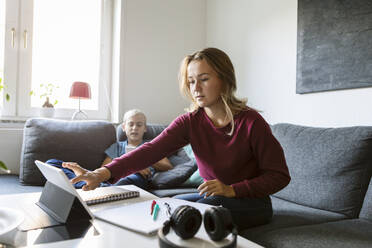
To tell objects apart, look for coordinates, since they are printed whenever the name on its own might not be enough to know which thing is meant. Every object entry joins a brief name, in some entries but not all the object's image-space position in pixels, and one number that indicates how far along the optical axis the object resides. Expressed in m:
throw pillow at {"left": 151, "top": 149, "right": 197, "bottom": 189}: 2.00
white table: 0.67
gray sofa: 1.17
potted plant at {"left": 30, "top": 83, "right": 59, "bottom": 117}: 2.76
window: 2.68
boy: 2.24
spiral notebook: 1.06
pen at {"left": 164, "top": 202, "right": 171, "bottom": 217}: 0.85
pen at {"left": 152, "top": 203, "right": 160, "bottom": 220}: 0.84
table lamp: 2.60
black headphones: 0.57
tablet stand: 0.85
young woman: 1.14
